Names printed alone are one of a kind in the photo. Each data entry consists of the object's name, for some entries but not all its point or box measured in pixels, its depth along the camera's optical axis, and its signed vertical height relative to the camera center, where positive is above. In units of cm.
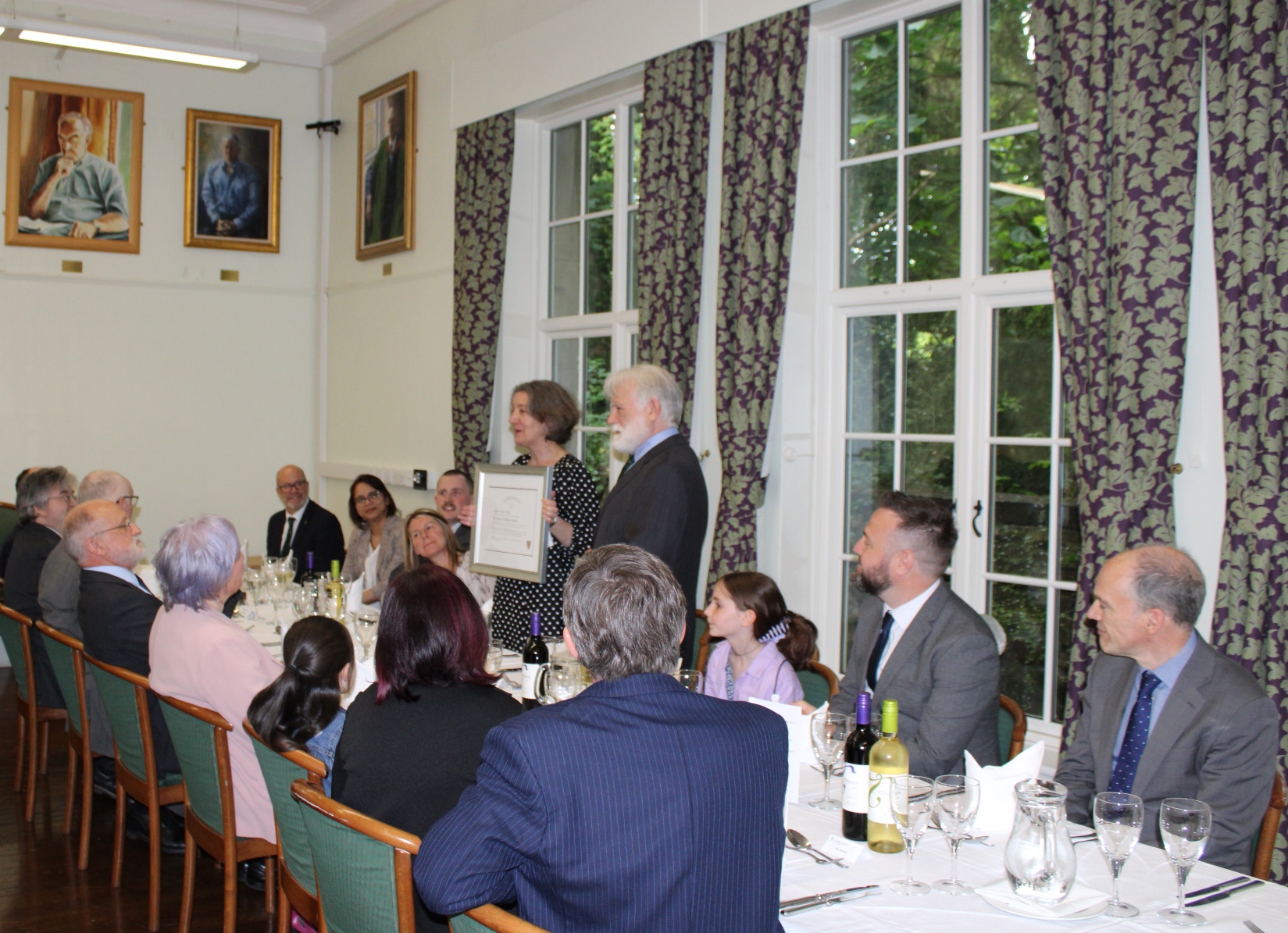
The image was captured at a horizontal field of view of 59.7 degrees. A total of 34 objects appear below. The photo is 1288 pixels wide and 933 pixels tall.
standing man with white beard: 416 -11
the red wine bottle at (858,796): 256 -78
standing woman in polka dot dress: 474 -21
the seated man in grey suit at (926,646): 314 -56
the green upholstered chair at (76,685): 443 -96
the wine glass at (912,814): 224 -72
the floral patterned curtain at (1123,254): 407 +77
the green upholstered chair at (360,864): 213 -82
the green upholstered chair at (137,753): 378 -108
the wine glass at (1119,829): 215 -72
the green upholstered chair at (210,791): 335 -107
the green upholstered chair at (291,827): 278 -98
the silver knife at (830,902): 217 -88
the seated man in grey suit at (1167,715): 265 -65
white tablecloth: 212 -88
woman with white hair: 355 -66
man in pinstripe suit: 182 -60
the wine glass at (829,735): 277 -69
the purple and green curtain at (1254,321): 380 +47
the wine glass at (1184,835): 212 -72
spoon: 245 -88
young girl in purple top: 376 -63
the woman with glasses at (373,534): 677 -53
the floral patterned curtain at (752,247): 561 +106
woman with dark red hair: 246 -60
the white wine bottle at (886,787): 248 -74
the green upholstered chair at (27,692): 496 -113
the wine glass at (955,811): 225 -71
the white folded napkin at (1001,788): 254 -76
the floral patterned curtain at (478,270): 789 +131
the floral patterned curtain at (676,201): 615 +141
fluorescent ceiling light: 688 +252
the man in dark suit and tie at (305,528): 812 -56
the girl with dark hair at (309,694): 295 -65
